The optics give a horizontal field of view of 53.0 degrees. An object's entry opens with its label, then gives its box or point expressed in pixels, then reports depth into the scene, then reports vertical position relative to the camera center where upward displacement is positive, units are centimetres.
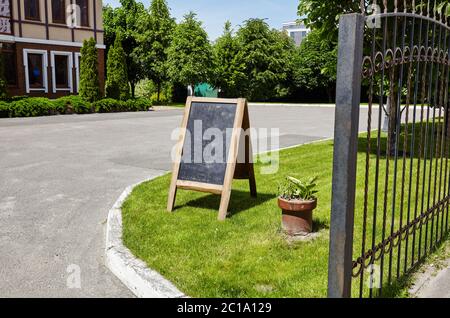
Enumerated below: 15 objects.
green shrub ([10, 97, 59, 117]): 2106 -60
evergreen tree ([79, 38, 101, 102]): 2583 +127
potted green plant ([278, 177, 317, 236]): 520 -127
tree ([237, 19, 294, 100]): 4291 +331
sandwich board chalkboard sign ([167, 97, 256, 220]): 602 -69
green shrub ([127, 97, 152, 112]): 2788 -59
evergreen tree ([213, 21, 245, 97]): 4256 +279
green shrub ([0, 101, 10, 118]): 2039 -65
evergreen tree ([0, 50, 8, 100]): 2228 +43
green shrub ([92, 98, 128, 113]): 2552 -58
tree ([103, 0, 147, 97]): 3856 +607
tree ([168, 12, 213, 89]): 3441 +323
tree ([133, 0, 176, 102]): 3697 +449
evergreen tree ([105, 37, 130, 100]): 2836 +126
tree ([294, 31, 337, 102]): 4206 +239
